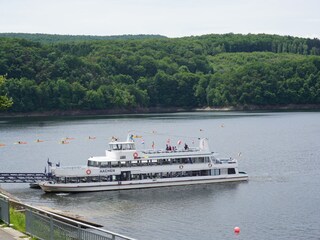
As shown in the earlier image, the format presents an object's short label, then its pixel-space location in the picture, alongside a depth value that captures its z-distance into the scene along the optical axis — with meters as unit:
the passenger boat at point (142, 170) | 77.25
